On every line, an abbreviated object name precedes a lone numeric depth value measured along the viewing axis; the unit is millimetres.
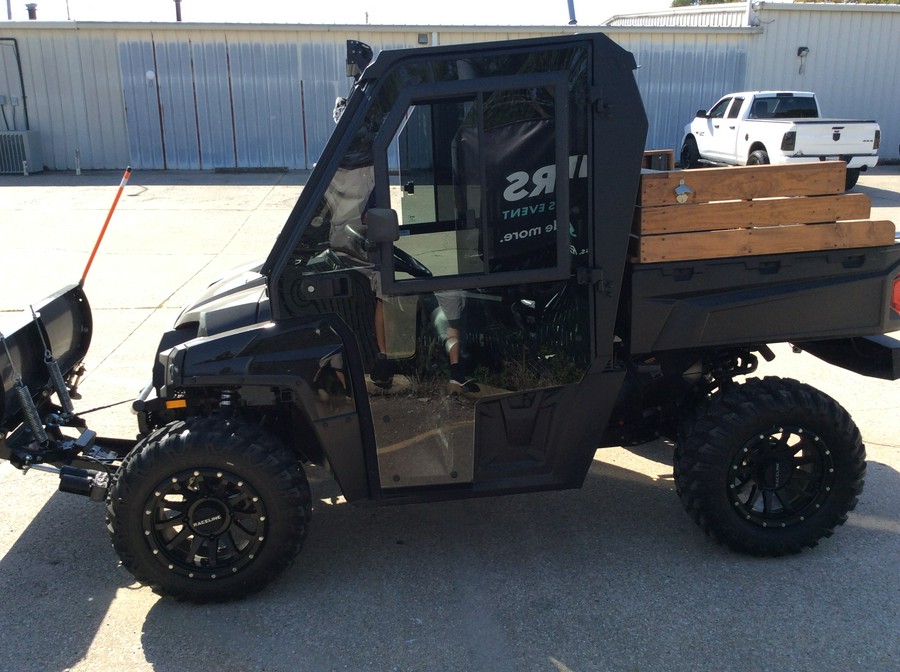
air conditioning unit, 17125
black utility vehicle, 3107
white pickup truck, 13961
